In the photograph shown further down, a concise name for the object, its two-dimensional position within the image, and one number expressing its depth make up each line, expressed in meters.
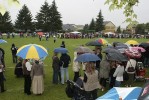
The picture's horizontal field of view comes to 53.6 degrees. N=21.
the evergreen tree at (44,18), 38.51
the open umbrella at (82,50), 6.51
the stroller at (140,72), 7.11
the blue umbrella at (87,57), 5.55
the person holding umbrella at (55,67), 6.73
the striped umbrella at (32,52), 6.06
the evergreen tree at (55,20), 38.65
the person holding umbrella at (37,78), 5.82
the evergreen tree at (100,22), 44.46
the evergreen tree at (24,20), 37.80
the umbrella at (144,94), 1.95
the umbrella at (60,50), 6.66
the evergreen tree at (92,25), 47.61
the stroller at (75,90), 4.12
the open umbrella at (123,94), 2.72
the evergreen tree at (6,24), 34.49
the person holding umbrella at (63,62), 6.79
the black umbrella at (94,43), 8.41
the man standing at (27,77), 6.00
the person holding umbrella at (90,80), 4.41
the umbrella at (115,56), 5.88
